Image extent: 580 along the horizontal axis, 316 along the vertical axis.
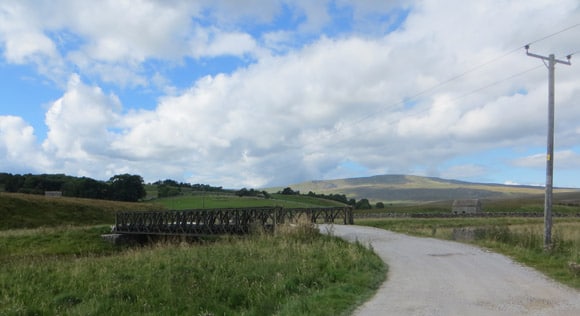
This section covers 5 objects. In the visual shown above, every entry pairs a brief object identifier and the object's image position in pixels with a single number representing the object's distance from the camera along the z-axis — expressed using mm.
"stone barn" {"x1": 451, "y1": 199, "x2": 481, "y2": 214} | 70850
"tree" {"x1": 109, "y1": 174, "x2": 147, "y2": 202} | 102812
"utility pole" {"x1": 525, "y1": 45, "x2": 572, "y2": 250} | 15882
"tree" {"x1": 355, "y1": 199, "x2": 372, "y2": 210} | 106875
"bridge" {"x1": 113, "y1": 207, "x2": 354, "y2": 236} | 28609
